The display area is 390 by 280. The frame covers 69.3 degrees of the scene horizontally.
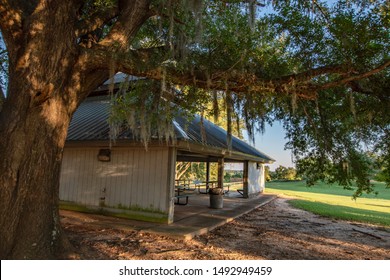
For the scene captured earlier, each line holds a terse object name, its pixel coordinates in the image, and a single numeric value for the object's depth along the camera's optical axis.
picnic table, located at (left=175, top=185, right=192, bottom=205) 11.13
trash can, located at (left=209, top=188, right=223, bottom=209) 10.97
